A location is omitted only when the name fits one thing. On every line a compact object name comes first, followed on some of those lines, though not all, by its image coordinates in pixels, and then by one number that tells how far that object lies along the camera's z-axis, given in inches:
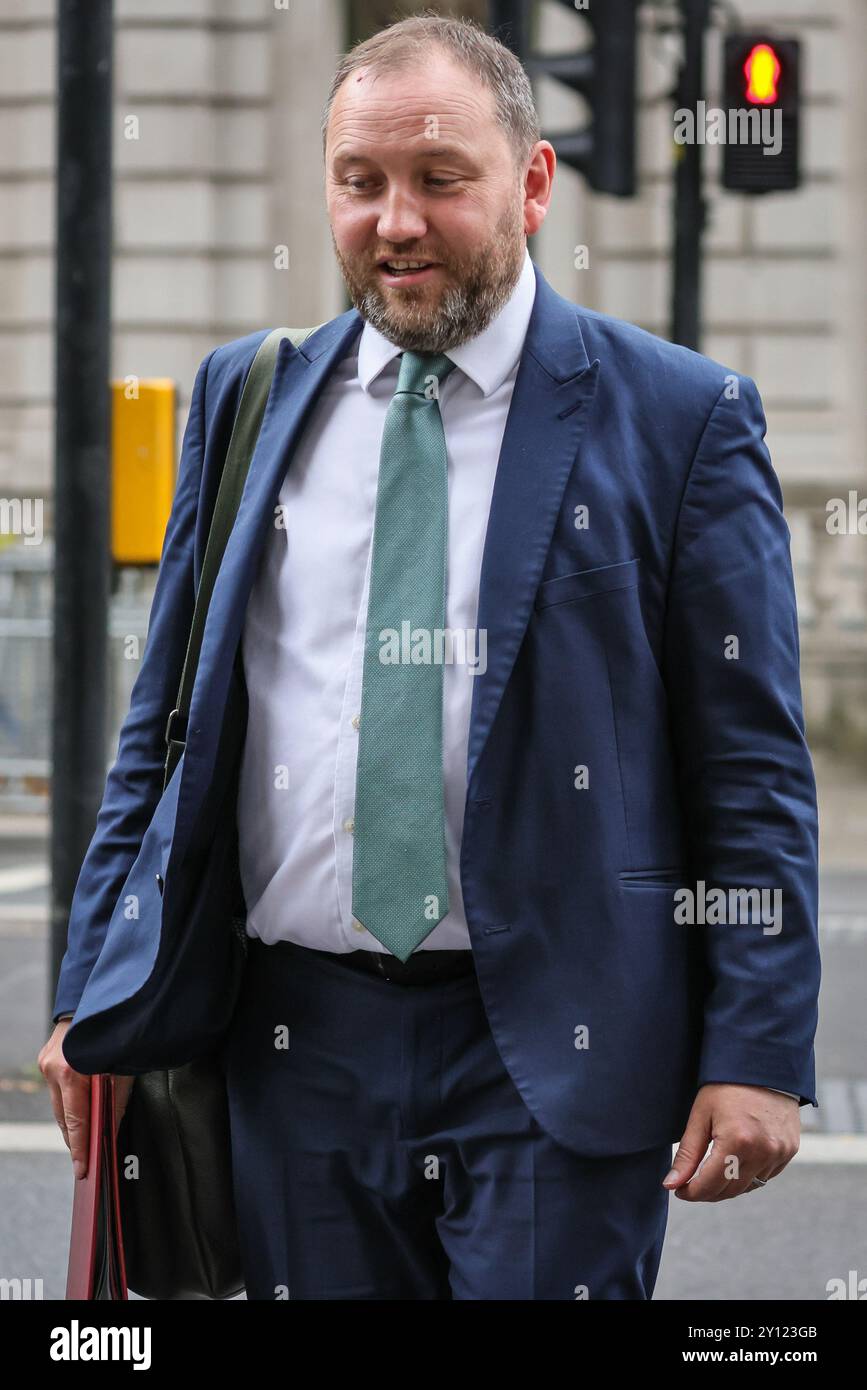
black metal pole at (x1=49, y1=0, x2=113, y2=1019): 404.5
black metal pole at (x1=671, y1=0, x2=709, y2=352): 526.3
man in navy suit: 151.9
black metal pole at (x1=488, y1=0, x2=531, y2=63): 395.3
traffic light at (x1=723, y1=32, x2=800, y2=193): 482.3
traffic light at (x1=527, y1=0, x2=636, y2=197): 433.1
